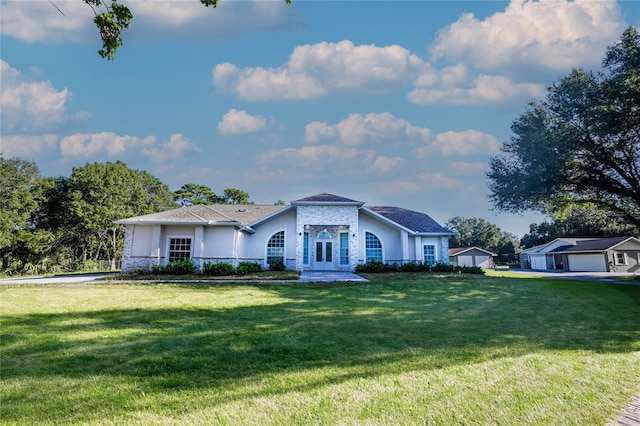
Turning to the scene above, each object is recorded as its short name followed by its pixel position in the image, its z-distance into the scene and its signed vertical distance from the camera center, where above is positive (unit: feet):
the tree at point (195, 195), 152.35 +28.83
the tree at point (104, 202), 105.29 +19.36
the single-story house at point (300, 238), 62.49 +3.66
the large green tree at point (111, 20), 16.19 +11.79
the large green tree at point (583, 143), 53.01 +19.50
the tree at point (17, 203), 90.48 +15.84
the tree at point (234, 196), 154.31 +28.28
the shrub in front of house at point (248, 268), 59.93 -2.22
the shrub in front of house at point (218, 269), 58.13 -2.29
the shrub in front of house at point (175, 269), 57.52 -2.08
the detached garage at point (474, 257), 157.99 -1.55
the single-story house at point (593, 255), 110.42 -0.88
